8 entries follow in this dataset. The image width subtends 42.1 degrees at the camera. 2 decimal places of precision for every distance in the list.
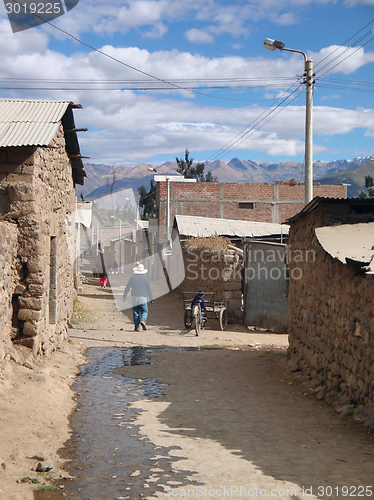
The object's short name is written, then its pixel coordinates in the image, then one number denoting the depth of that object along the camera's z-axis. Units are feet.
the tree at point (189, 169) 218.69
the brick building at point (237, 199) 111.55
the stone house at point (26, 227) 22.82
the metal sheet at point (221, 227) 68.74
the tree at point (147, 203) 220.64
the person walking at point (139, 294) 41.78
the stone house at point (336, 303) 18.89
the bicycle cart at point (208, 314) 43.38
